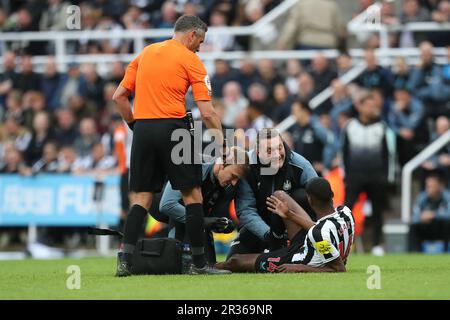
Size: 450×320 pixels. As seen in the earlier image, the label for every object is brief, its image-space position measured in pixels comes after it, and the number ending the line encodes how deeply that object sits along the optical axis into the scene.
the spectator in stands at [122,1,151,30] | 21.48
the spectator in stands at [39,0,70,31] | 22.12
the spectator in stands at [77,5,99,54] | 21.77
